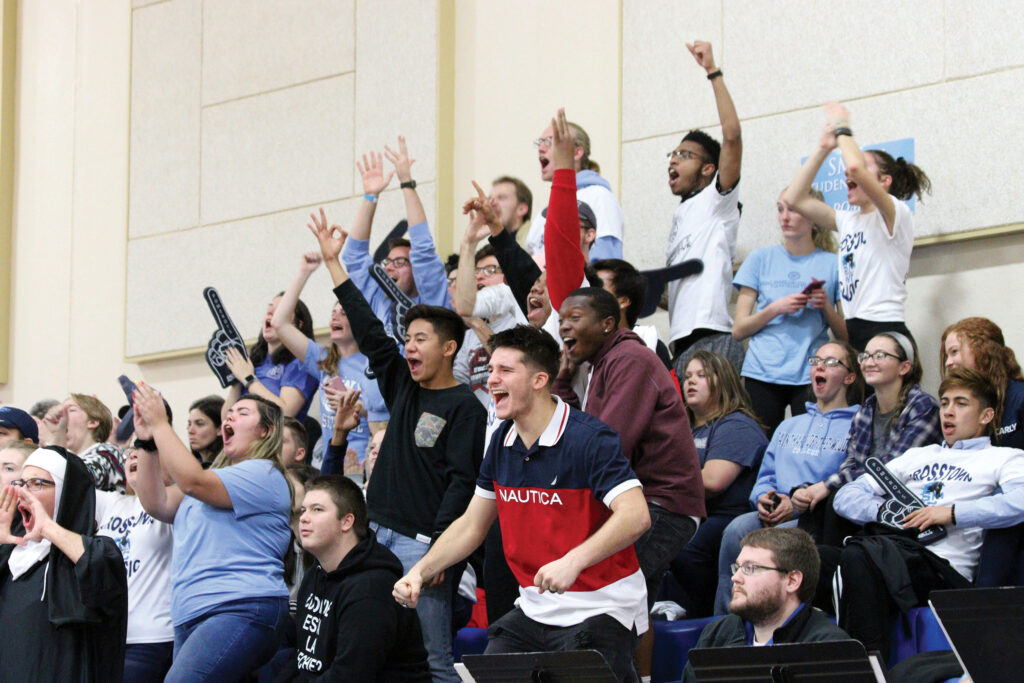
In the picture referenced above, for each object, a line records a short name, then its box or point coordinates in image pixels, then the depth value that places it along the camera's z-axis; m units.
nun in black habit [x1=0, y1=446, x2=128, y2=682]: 10.40
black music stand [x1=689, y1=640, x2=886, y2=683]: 7.56
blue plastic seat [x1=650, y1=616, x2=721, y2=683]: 10.61
